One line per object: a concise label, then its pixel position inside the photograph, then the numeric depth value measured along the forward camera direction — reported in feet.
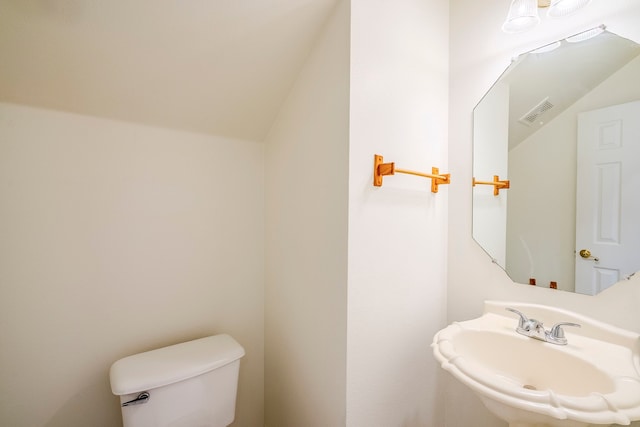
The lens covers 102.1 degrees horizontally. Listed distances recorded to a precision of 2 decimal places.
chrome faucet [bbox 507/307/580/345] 2.82
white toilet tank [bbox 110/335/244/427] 3.17
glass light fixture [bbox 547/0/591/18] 2.87
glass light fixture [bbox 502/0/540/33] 3.05
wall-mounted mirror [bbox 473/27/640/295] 2.80
